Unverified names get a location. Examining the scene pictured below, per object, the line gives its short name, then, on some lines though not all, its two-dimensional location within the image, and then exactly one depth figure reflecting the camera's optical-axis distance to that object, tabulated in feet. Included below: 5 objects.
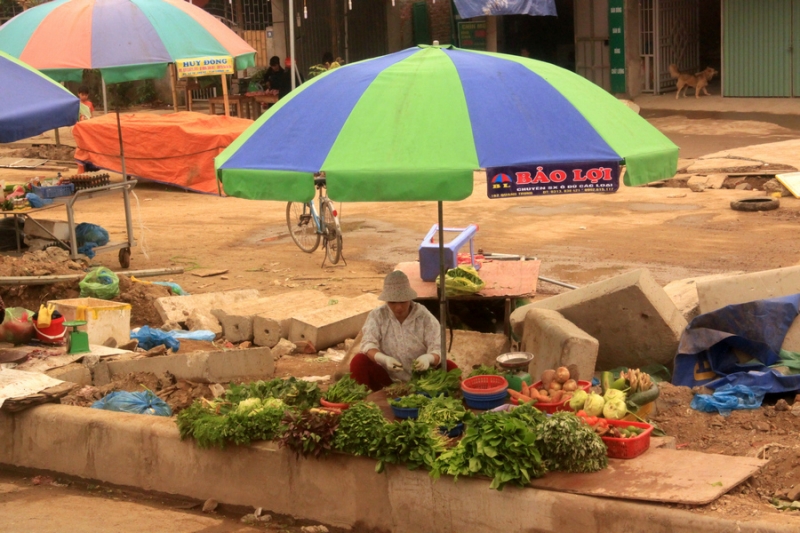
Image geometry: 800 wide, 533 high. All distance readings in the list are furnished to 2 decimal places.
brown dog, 83.66
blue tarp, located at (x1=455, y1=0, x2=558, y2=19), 75.00
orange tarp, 60.03
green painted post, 83.97
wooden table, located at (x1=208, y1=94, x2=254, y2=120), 76.67
